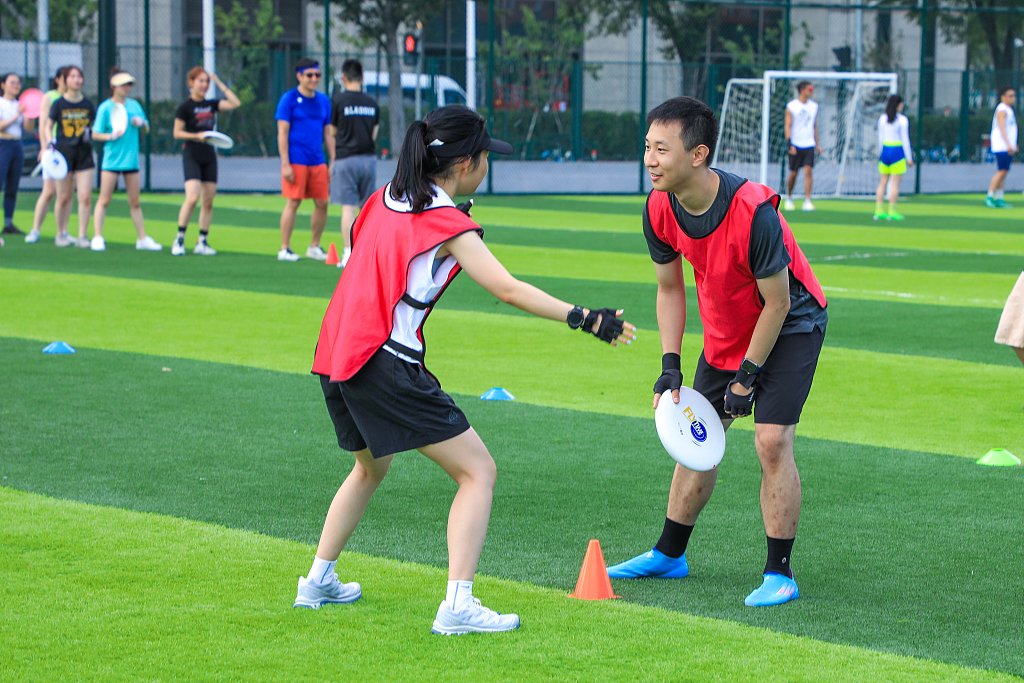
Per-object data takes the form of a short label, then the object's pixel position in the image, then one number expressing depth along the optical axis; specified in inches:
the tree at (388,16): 1712.6
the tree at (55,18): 1713.5
